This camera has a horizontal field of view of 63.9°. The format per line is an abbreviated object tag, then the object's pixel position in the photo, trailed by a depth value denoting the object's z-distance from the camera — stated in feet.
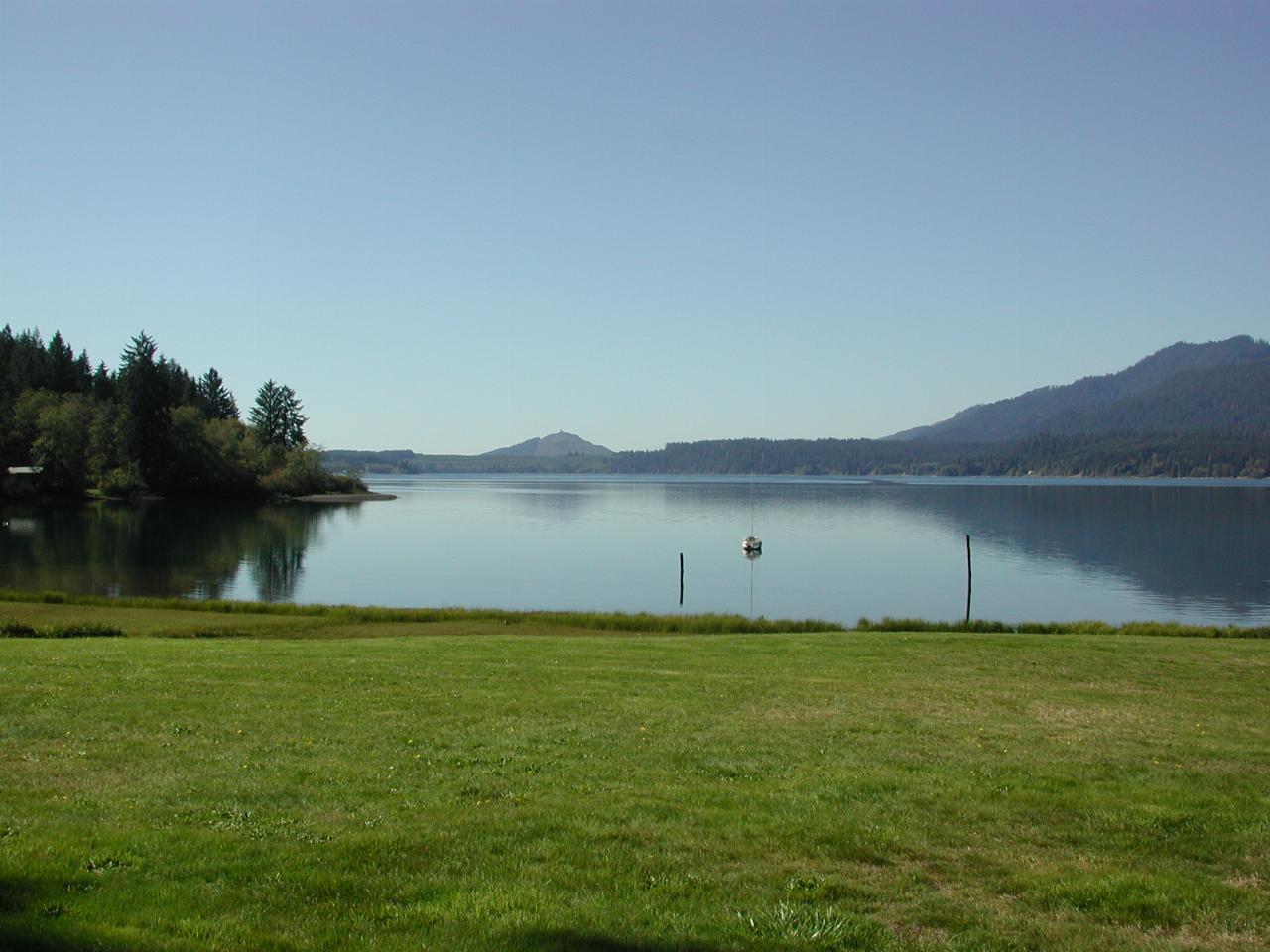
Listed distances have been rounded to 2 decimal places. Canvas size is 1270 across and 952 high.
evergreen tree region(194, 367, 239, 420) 536.83
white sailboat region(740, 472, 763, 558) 247.70
